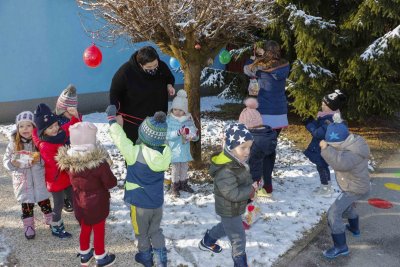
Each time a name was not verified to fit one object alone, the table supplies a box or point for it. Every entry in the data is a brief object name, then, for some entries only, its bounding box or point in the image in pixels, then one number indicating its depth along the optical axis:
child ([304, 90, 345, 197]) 4.77
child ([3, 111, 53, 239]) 3.89
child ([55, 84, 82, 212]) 4.65
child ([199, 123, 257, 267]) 3.43
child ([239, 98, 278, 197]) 4.68
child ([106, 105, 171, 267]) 3.35
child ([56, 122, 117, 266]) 3.40
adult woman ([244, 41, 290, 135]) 5.14
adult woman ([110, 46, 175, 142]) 4.59
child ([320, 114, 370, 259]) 3.80
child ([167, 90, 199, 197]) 4.91
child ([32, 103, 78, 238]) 3.80
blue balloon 6.54
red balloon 5.34
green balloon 6.89
